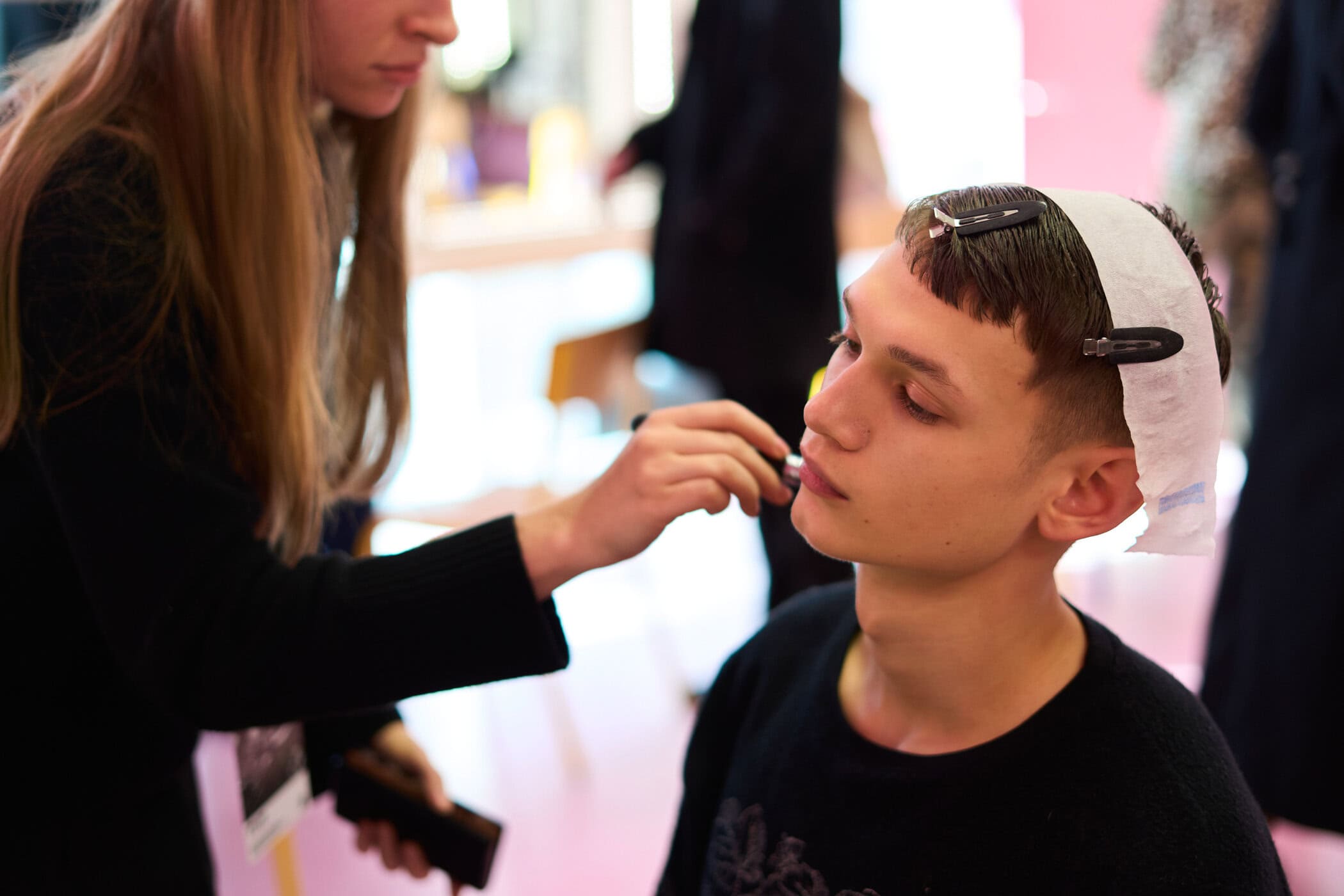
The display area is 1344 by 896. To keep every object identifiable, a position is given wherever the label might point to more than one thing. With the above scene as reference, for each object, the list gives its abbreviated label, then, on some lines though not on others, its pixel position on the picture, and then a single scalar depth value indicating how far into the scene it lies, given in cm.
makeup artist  80
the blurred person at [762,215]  196
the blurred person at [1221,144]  233
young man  73
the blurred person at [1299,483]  169
